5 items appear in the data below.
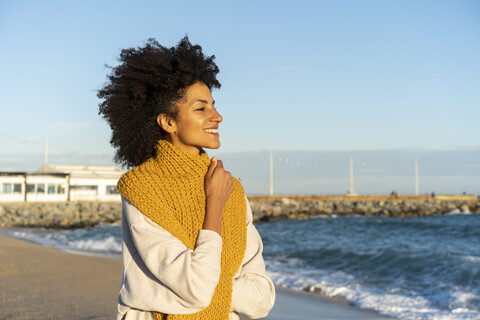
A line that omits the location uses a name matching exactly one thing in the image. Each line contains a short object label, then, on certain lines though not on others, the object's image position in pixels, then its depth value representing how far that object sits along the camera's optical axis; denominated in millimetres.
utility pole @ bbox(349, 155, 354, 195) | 52844
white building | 32584
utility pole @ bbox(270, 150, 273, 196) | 50112
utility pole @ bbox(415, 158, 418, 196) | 58406
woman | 1603
